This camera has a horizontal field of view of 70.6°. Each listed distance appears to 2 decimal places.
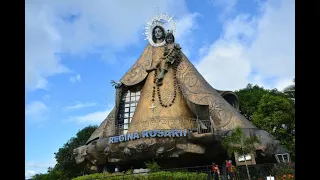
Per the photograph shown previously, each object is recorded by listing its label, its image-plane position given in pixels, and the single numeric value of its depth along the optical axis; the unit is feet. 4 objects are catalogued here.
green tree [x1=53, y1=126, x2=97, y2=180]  83.06
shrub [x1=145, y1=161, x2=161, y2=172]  44.78
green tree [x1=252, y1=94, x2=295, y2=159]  67.97
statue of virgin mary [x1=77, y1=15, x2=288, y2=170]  49.89
